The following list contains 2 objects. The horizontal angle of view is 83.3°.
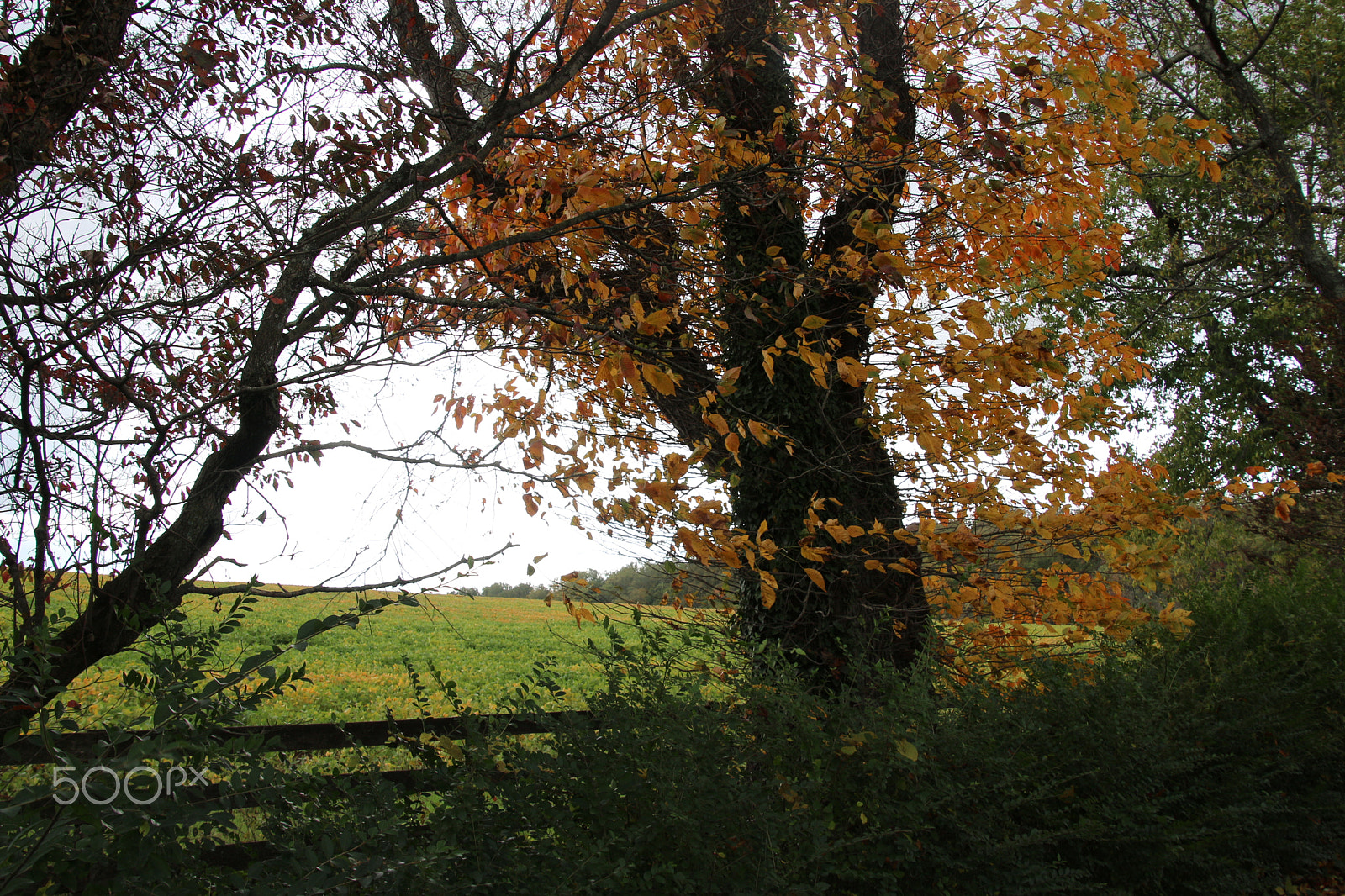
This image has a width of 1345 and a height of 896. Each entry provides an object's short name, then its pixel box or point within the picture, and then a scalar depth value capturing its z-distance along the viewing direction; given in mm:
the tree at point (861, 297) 3896
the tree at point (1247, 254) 10469
